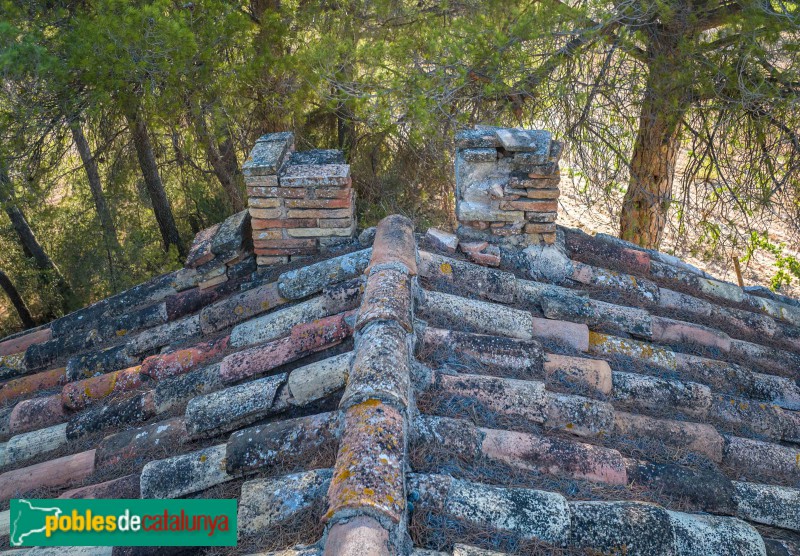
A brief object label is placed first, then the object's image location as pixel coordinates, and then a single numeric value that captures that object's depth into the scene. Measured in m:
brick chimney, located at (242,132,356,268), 4.52
